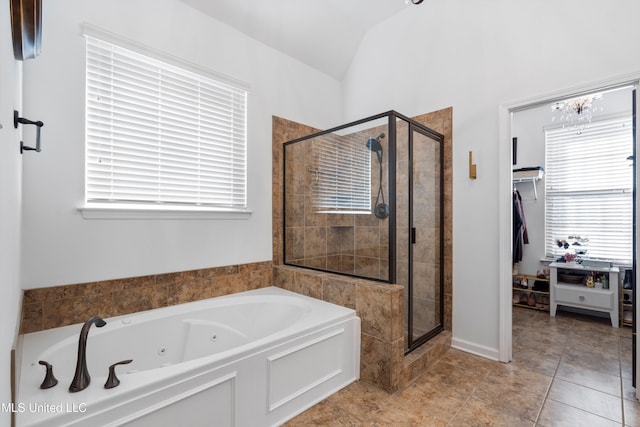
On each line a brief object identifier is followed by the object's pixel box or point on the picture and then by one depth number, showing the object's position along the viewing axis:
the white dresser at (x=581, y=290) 3.28
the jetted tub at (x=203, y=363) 1.19
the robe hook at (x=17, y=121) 1.15
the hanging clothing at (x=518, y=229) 4.00
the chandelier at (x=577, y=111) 3.39
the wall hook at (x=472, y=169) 2.62
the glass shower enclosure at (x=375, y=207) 2.30
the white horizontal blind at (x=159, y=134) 2.03
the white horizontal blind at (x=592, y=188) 3.52
